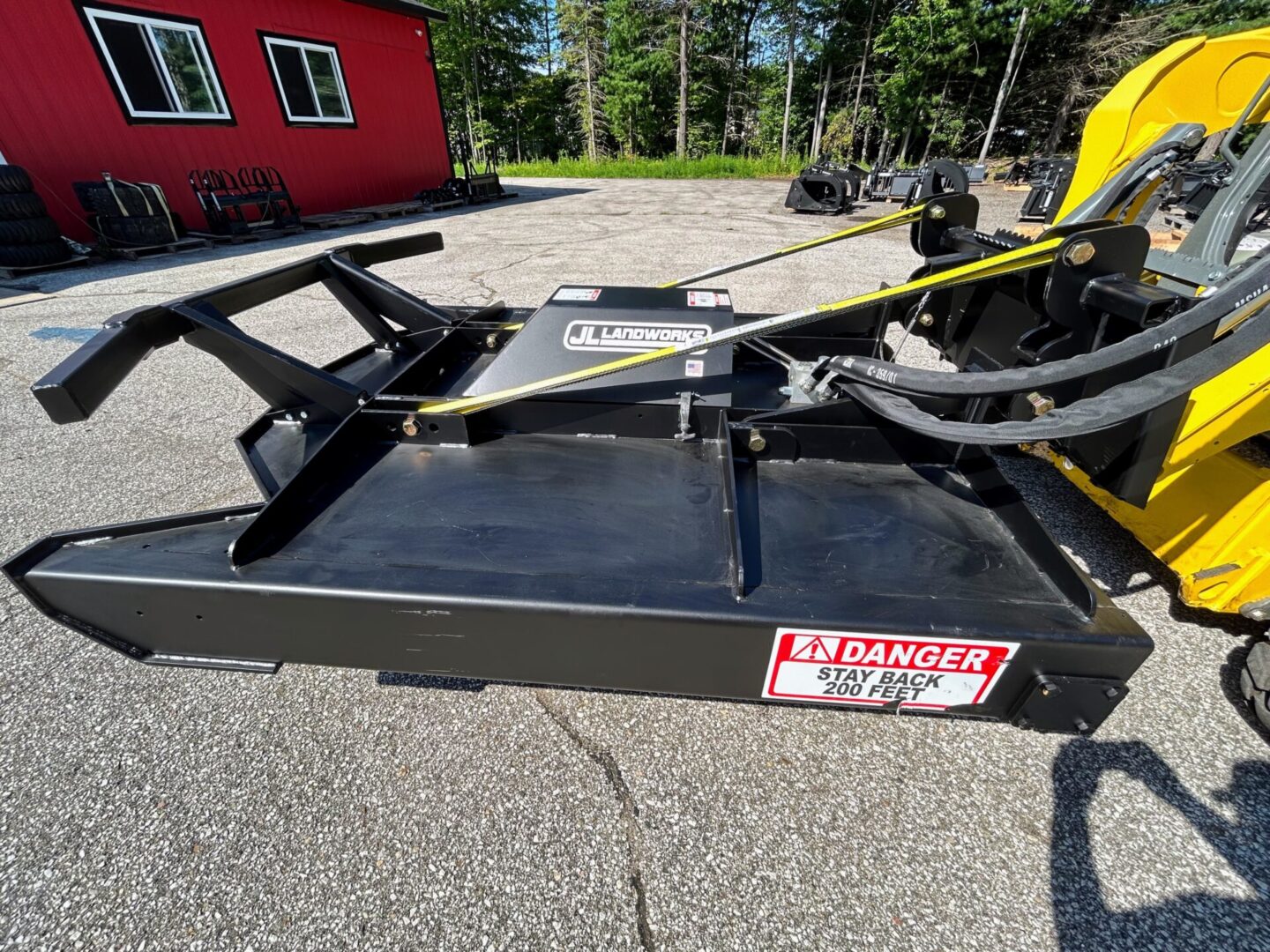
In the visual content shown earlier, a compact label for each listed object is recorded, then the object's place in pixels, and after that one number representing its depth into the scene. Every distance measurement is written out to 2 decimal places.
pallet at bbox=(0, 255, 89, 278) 7.22
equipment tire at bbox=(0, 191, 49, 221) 7.11
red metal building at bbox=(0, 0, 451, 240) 7.98
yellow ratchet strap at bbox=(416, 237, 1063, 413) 1.32
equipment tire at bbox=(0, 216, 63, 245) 7.18
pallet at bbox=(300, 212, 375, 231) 10.82
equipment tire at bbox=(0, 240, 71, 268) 7.29
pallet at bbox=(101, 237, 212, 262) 8.39
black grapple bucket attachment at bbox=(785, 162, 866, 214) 12.04
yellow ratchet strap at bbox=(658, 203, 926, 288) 2.44
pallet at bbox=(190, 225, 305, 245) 9.45
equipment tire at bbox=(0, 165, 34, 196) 7.08
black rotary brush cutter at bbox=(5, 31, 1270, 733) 1.10
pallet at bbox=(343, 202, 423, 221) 11.98
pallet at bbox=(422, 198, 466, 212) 13.88
